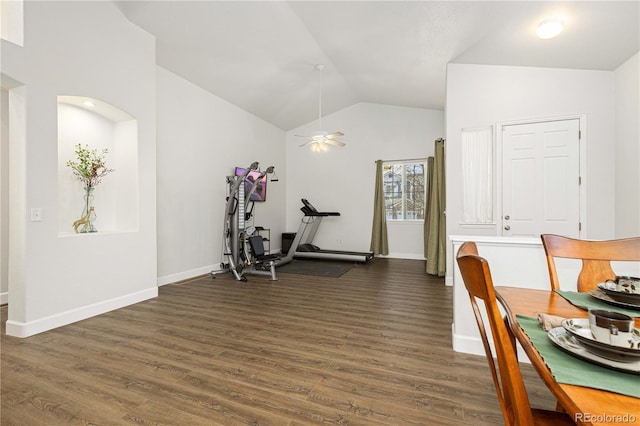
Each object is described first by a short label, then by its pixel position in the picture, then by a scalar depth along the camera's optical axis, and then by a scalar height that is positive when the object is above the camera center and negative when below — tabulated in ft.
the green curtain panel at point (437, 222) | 16.88 -0.67
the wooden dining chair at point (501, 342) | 2.33 -1.05
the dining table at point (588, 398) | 1.69 -1.19
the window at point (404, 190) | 22.76 +1.69
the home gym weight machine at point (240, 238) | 16.61 -1.60
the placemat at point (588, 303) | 3.39 -1.15
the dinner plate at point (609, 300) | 3.41 -1.09
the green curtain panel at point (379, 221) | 22.93 -0.79
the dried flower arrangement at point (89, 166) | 11.09 +1.73
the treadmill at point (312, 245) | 21.37 -2.71
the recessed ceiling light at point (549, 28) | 9.26 +5.82
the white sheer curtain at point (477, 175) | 13.47 +1.66
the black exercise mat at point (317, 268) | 17.72 -3.72
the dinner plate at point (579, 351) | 2.13 -1.12
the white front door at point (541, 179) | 12.25 +1.39
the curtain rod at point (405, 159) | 22.26 +3.96
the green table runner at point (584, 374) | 1.97 -1.17
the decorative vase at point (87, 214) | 11.17 -0.11
